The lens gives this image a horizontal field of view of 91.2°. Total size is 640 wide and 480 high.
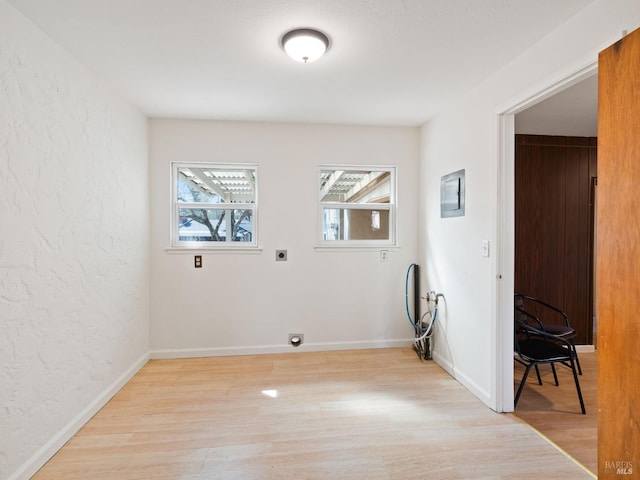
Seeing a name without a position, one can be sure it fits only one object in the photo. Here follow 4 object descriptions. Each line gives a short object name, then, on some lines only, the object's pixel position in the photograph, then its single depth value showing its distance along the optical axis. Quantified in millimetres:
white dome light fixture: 1790
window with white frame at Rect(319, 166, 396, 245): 3502
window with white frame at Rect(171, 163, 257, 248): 3314
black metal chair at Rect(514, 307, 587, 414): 2219
